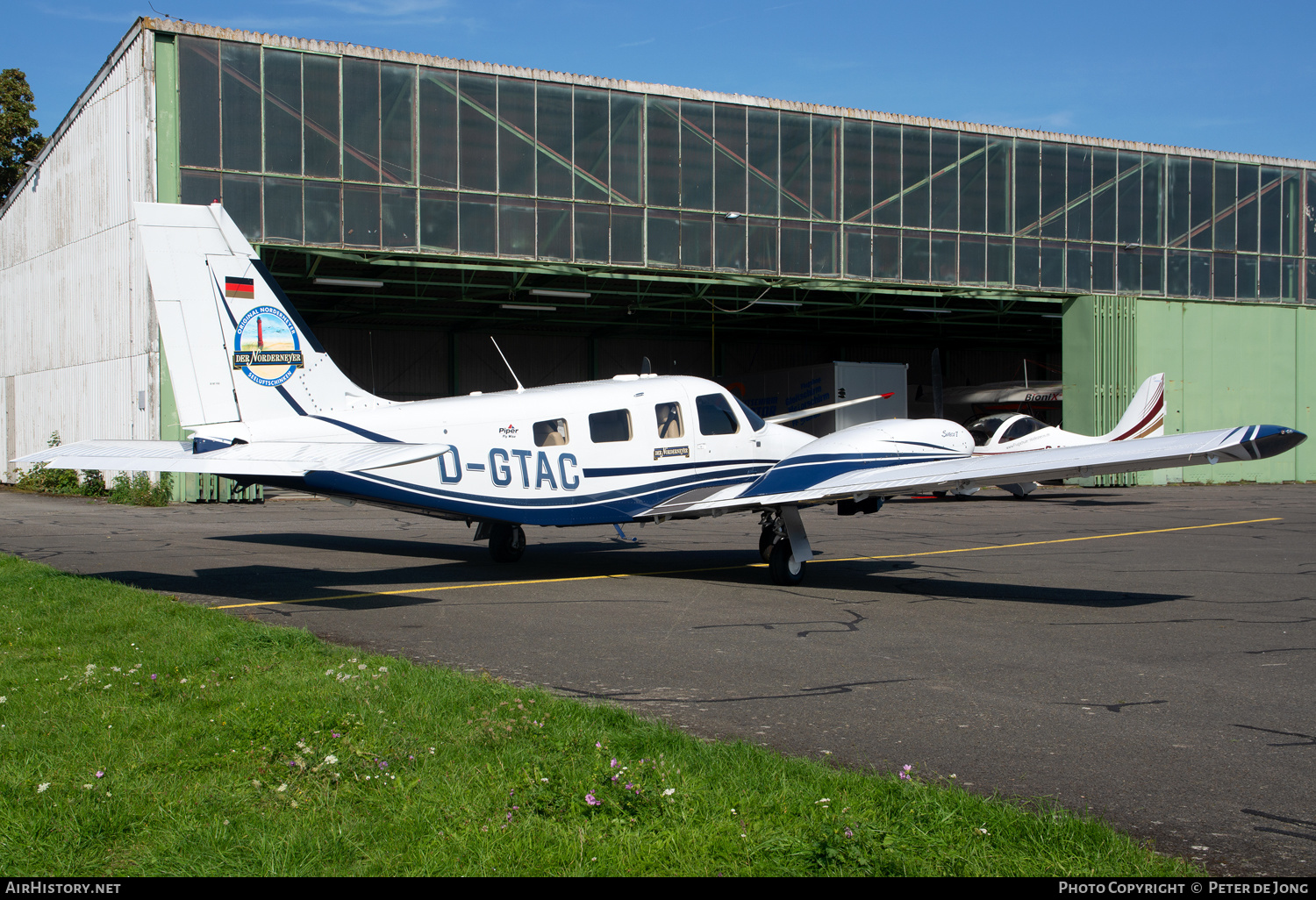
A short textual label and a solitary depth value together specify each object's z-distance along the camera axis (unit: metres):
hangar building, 25.67
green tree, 50.16
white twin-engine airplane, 11.39
